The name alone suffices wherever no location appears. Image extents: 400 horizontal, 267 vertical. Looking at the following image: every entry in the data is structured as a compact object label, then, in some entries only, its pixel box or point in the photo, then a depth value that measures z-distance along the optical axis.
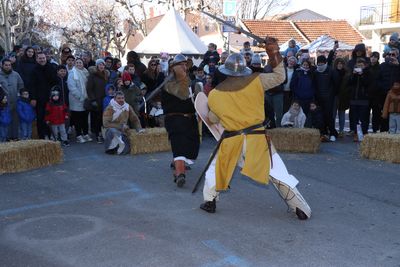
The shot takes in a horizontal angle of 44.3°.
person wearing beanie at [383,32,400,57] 11.30
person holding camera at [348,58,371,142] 10.43
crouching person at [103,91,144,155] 9.24
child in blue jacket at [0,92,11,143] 9.30
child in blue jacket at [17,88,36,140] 9.66
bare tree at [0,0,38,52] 27.92
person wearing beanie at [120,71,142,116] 10.30
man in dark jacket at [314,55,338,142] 10.53
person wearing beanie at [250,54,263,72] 10.00
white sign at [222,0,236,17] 14.59
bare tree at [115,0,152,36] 35.17
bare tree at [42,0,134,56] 44.28
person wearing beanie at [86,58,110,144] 10.53
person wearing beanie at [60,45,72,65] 11.68
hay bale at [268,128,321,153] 9.20
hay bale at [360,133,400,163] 8.40
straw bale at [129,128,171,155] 9.21
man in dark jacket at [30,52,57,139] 10.01
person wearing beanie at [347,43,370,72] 10.82
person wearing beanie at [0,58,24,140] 9.63
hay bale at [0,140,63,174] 7.77
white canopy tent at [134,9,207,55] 18.48
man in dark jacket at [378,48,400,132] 9.80
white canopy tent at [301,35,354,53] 23.31
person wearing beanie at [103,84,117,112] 10.27
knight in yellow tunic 5.14
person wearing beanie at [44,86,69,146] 9.93
